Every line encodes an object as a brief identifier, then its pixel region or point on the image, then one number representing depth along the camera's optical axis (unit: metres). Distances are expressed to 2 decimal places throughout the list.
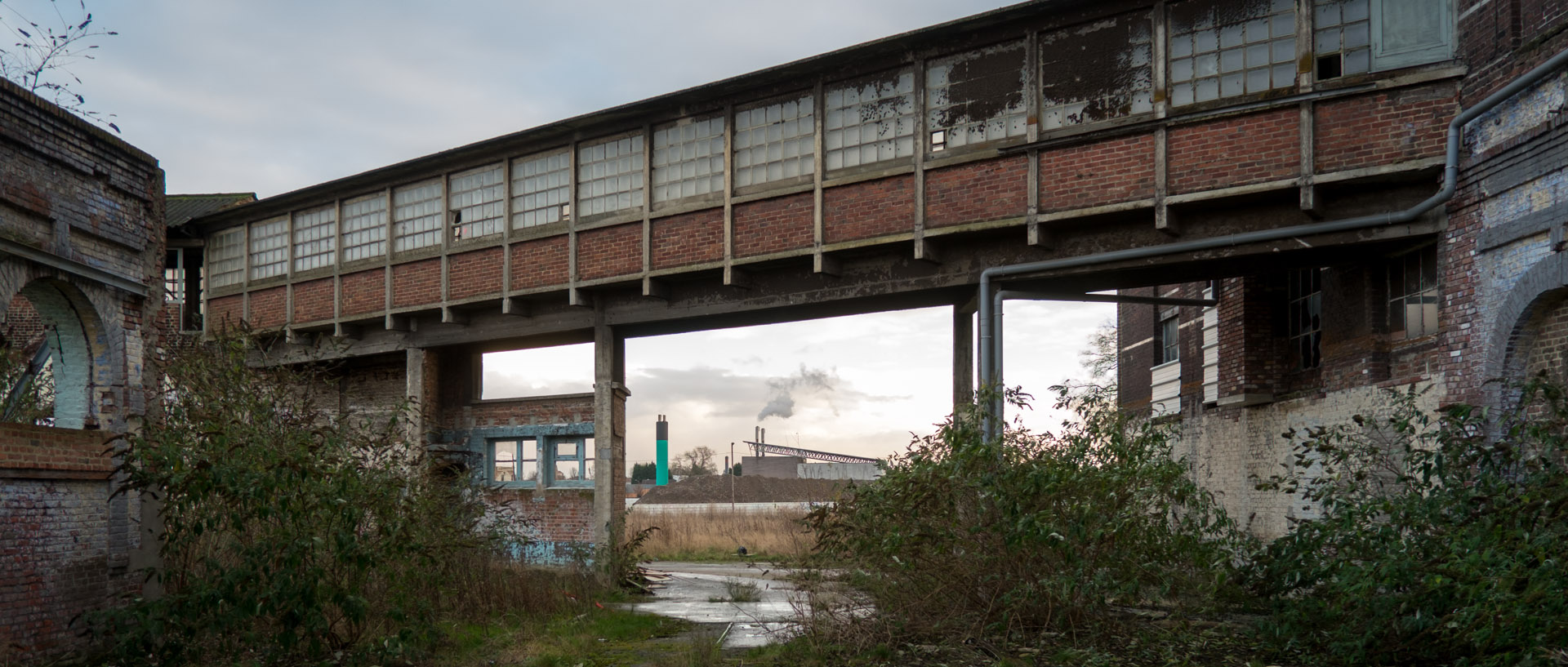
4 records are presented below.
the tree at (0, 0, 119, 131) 11.88
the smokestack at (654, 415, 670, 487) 40.03
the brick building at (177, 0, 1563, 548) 10.66
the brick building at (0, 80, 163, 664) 9.05
